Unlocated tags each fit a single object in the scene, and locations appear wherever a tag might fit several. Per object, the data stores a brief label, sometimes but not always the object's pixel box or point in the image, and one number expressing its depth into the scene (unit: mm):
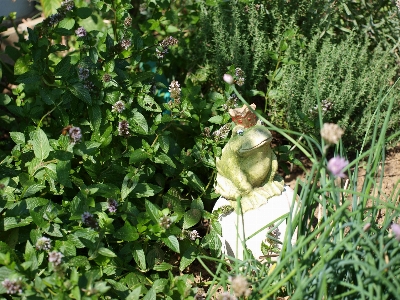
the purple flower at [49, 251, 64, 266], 1821
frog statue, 2238
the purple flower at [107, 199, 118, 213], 2186
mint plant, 2078
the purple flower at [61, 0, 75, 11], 2623
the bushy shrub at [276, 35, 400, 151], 2854
